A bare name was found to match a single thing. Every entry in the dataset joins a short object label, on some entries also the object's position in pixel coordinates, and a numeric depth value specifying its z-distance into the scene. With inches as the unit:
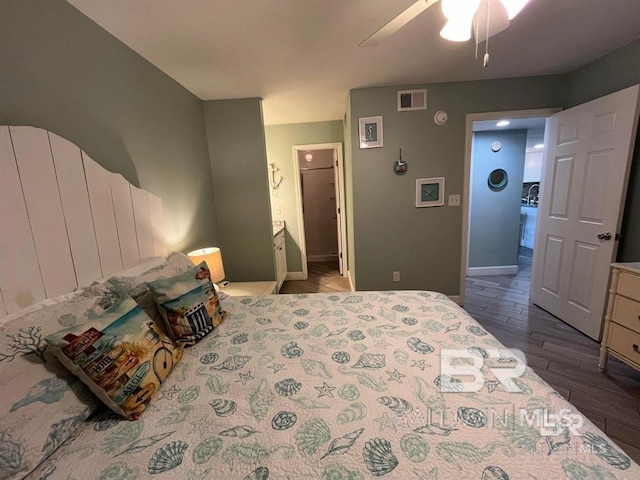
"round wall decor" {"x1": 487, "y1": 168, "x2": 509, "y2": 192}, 148.4
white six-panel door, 78.6
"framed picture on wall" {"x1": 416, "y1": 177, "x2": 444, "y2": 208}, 108.6
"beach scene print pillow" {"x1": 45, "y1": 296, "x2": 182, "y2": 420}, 33.2
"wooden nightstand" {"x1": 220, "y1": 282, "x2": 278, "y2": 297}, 99.4
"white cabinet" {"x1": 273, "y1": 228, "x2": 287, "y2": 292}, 133.3
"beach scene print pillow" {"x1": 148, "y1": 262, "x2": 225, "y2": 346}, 49.6
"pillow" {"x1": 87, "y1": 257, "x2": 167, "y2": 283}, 55.4
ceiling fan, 41.2
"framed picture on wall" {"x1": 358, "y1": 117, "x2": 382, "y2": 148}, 105.5
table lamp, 84.3
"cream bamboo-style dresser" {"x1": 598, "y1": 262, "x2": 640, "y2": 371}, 64.5
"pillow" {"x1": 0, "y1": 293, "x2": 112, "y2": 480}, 27.3
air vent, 103.0
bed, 27.1
